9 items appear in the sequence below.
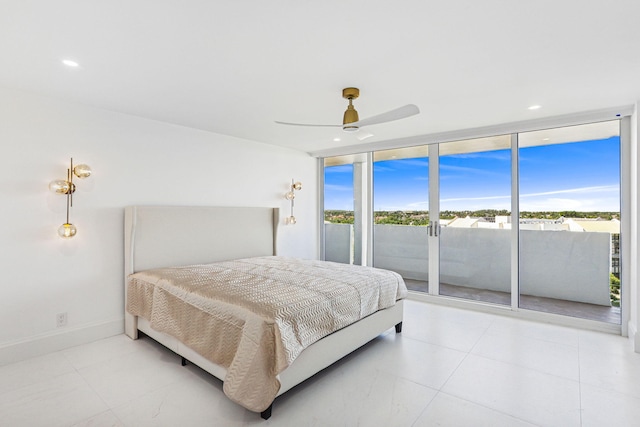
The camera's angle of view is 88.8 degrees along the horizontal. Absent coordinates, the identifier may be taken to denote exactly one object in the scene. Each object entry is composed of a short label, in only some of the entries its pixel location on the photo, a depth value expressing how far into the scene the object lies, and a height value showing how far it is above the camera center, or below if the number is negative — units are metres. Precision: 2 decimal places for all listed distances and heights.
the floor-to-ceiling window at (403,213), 5.02 +0.05
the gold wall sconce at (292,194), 5.57 +0.38
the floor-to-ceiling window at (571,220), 3.74 -0.04
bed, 2.21 -0.58
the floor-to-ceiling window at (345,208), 5.71 +0.14
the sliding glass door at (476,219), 4.38 -0.03
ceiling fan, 2.69 +0.85
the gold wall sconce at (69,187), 3.07 +0.27
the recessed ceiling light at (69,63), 2.35 +1.12
